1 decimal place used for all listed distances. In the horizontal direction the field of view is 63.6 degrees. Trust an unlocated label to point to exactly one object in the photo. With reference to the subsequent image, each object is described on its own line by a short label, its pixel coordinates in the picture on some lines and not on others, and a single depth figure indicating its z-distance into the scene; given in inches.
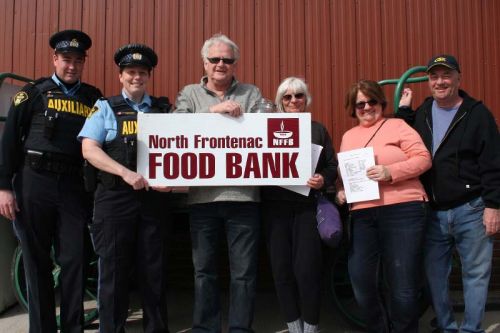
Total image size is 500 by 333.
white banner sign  100.6
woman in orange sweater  96.0
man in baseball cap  98.3
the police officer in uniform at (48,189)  105.0
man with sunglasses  99.7
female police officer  98.3
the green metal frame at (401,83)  116.3
